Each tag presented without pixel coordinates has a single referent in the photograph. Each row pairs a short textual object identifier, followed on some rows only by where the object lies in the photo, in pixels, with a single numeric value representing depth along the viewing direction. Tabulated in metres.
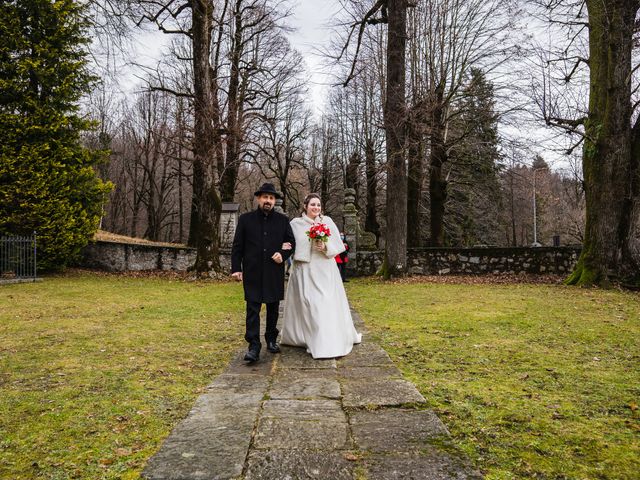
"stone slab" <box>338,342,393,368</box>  4.83
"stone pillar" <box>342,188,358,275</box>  17.11
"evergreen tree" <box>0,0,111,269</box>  15.34
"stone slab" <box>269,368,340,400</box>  3.79
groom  5.14
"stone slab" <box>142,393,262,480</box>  2.46
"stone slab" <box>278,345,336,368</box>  4.84
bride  5.25
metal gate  14.94
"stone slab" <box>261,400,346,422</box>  3.27
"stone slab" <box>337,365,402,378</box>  4.36
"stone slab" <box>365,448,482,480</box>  2.39
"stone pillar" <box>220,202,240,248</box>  20.98
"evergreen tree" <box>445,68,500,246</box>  19.69
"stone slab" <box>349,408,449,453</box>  2.78
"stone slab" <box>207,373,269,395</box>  3.94
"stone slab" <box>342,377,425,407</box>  3.56
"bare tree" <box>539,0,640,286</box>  11.95
